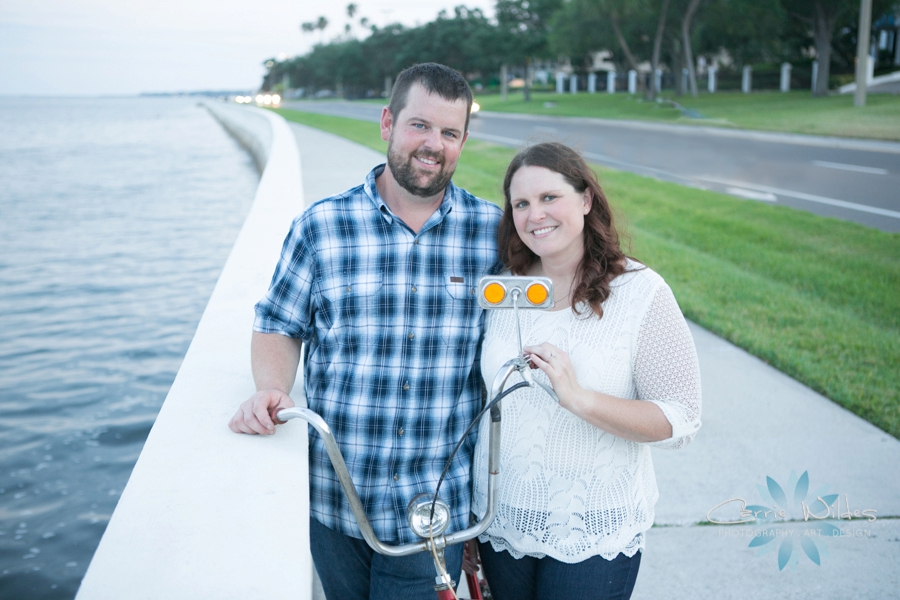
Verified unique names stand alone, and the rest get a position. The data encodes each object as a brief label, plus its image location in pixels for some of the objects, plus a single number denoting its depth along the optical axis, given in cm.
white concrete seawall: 167
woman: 223
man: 244
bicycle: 170
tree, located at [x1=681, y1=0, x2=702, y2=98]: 3897
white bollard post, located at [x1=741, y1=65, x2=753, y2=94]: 4992
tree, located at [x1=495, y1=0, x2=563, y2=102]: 5978
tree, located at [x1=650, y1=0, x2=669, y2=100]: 3969
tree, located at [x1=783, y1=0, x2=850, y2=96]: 3788
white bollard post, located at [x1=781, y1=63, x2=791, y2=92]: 4679
